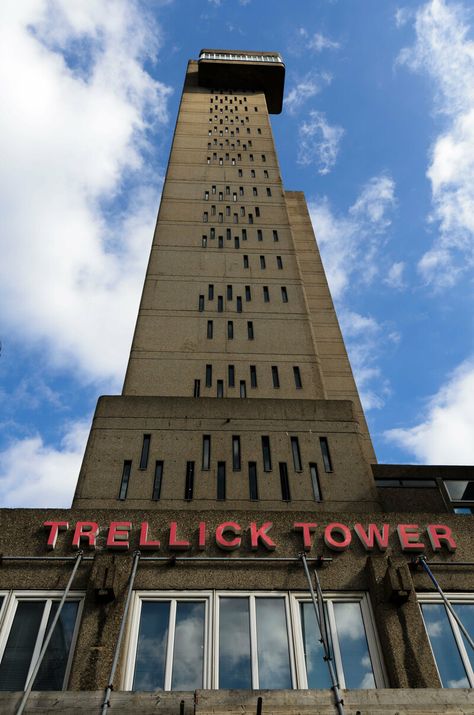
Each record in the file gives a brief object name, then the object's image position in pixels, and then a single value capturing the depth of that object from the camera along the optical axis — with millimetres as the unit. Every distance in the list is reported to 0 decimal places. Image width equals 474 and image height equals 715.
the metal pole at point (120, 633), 10588
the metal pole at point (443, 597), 11569
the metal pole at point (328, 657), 10492
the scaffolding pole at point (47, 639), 10338
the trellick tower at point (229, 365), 22047
